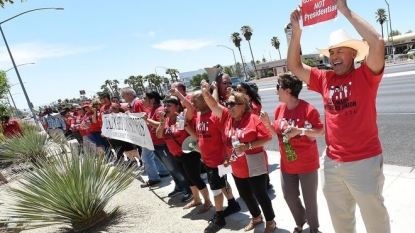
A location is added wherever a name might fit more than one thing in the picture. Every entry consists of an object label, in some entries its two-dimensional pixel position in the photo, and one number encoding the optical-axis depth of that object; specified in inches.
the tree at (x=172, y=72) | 3636.8
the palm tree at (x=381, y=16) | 2608.3
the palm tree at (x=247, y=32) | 2743.6
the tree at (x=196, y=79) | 3384.8
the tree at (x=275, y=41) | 3496.6
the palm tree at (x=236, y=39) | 2828.2
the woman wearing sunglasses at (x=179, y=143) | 166.6
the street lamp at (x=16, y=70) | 710.6
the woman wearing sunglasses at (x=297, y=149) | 112.3
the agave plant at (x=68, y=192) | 158.1
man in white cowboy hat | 85.6
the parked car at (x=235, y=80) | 1001.3
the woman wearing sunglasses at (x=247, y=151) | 121.3
